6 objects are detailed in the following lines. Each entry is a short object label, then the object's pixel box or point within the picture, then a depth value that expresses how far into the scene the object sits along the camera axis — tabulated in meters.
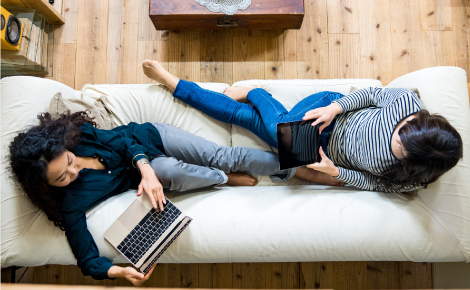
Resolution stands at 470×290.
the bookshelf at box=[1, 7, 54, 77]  1.61
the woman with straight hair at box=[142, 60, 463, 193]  1.00
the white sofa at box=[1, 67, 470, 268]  1.17
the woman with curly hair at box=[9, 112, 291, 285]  1.05
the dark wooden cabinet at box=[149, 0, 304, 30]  1.55
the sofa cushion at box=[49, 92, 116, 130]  1.25
